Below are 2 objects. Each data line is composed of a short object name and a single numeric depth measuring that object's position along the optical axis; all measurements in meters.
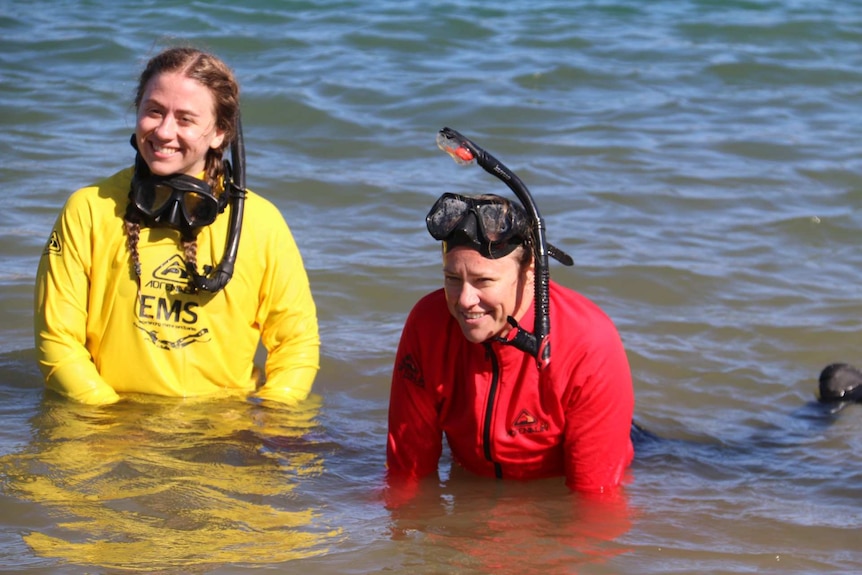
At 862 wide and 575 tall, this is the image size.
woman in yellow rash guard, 8.71
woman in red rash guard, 7.18
